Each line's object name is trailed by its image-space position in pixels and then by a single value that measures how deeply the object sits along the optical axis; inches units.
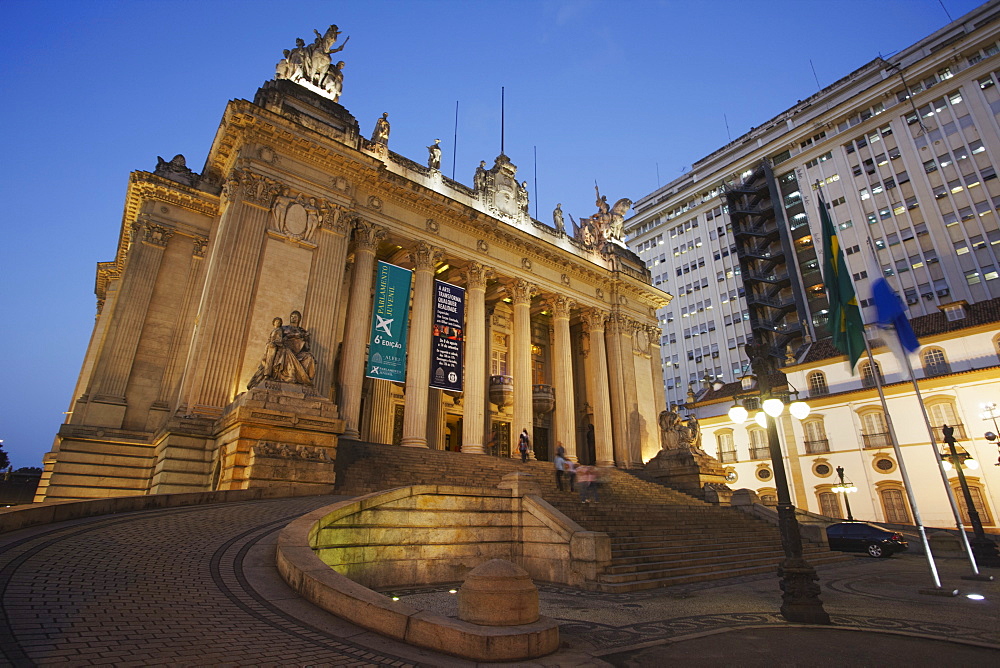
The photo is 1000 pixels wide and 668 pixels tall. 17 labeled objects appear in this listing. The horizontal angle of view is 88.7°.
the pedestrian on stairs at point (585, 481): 605.7
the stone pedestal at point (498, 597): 198.4
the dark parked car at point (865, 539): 741.3
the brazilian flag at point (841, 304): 427.2
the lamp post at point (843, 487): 1054.5
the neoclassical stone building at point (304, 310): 612.2
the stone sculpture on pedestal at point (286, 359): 587.5
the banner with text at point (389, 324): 751.1
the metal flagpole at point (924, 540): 361.7
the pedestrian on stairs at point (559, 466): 620.7
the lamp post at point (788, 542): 264.5
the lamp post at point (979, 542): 576.7
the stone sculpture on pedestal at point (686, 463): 880.3
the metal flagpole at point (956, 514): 406.2
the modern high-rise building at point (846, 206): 1692.9
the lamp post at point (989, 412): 945.4
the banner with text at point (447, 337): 841.5
